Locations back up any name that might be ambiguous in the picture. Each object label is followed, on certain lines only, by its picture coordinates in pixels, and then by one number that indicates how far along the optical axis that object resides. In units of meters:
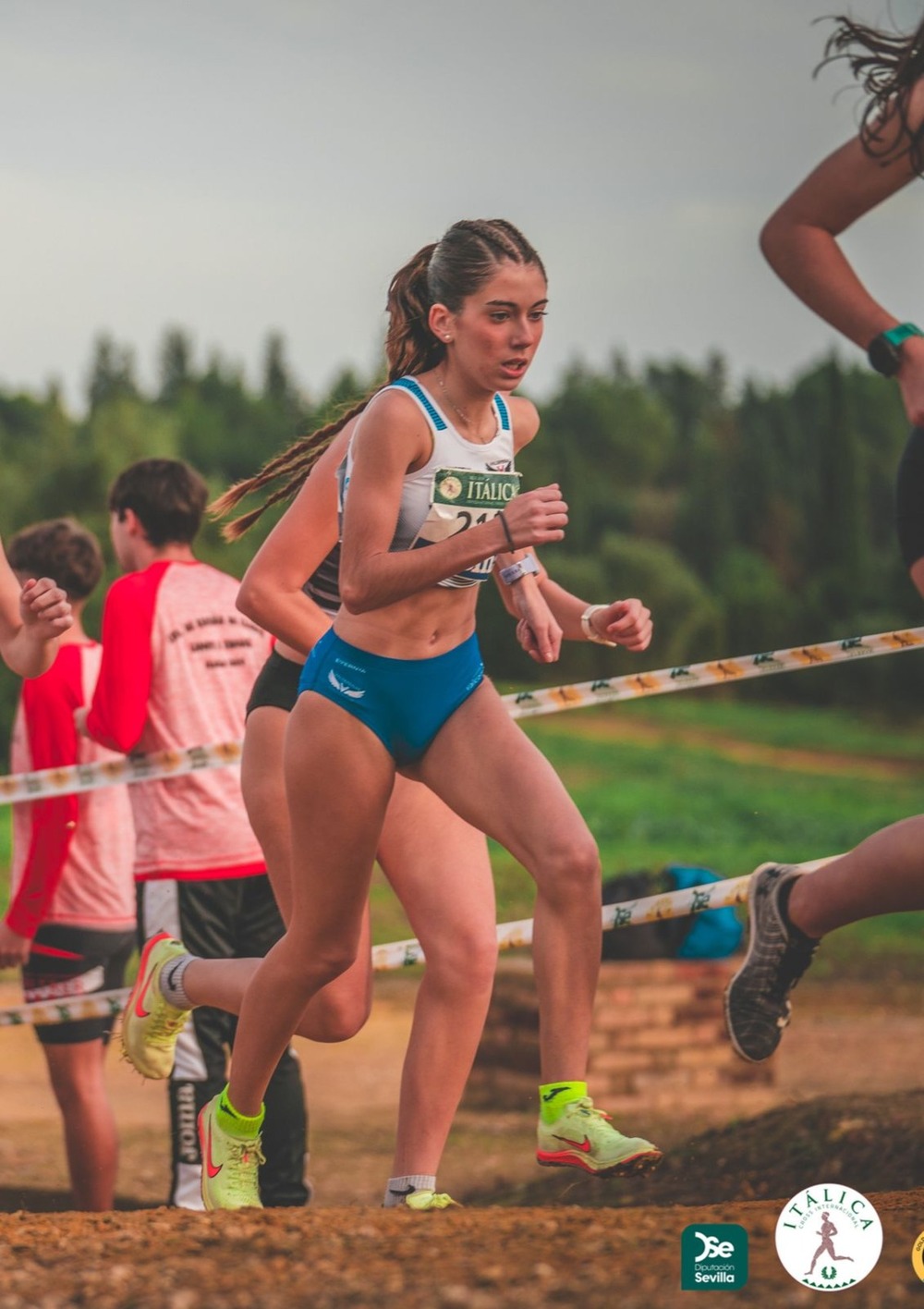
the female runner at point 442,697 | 7.12
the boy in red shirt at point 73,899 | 11.04
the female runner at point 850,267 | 6.61
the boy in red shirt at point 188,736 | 10.38
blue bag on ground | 16.44
